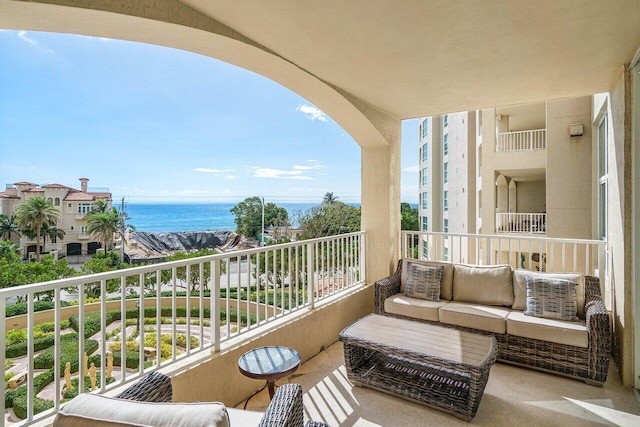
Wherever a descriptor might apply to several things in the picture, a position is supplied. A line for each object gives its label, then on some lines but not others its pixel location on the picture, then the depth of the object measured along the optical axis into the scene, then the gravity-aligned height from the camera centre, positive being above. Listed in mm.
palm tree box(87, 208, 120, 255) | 26844 -557
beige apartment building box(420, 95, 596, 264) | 7660 +1290
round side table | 2139 -962
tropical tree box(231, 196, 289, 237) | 26614 +200
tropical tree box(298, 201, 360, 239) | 22422 -229
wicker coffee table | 2434 -1076
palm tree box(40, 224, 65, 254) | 23062 -935
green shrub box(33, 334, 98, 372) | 7395 -3206
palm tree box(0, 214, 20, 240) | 21391 -483
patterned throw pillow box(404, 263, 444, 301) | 3912 -758
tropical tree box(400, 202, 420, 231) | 31702 -76
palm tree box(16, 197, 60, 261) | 22609 +233
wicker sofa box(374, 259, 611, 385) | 2908 -966
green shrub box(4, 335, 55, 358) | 8236 -3273
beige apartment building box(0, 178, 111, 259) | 23734 +513
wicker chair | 1374 -797
